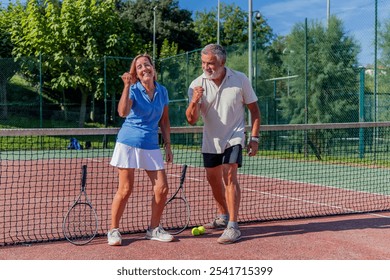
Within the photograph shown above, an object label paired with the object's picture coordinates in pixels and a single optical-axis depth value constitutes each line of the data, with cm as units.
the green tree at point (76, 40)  2250
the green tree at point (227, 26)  4325
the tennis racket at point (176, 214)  525
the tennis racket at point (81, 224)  469
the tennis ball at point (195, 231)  500
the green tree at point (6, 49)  2022
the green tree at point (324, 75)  1505
